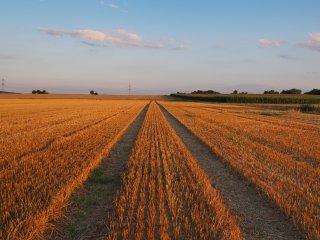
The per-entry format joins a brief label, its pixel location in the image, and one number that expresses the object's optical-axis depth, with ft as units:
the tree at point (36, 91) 541.34
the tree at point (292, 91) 436.43
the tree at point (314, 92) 385.95
